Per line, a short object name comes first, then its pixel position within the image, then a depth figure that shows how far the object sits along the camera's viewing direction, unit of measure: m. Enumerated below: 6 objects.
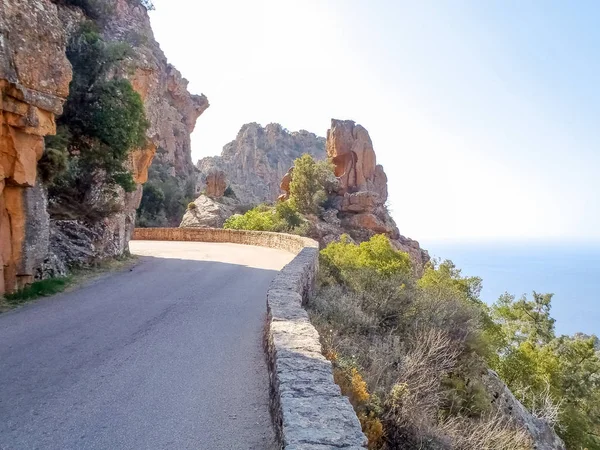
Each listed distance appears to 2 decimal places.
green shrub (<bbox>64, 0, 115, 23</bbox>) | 15.02
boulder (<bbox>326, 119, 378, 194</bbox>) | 52.25
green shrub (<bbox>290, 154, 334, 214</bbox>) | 45.22
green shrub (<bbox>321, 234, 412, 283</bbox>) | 17.58
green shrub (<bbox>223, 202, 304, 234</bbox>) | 34.69
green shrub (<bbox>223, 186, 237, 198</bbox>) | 55.51
